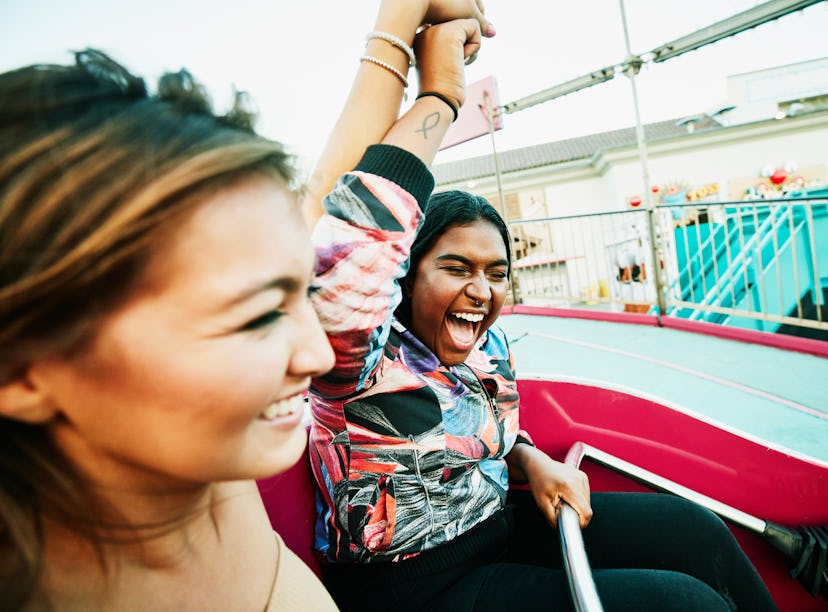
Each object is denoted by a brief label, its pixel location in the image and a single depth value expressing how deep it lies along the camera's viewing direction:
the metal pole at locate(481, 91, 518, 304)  4.96
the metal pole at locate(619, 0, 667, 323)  4.47
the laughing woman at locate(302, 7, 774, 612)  0.68
